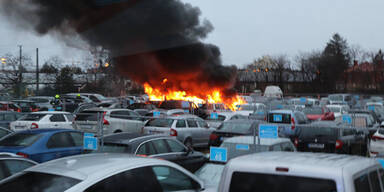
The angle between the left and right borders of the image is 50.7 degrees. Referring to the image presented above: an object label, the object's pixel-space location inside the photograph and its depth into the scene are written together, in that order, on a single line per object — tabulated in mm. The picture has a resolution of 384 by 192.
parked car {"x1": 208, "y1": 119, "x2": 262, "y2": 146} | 13078
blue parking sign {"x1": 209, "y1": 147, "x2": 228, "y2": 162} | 7850
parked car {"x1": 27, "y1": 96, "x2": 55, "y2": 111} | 31766
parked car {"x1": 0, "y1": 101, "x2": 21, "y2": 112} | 25186
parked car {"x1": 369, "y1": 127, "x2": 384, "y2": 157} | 11820
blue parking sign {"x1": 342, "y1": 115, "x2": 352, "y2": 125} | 14167
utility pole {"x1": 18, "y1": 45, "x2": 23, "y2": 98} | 39662
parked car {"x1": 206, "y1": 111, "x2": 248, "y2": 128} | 19264
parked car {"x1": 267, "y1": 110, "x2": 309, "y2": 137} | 18062
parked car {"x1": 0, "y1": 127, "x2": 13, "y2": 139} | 13117
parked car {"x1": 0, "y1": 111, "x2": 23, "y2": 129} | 18016
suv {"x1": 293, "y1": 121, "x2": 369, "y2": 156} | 11703
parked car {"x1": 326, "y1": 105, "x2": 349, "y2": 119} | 26100
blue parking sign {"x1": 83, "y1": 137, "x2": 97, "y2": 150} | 8812
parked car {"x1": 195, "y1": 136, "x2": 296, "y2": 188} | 9048
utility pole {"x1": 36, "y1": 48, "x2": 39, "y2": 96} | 43431
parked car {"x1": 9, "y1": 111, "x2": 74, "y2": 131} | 16109
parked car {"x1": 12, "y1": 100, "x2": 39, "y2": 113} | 28303
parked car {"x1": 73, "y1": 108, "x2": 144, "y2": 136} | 15492
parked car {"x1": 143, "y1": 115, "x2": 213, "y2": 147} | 14406
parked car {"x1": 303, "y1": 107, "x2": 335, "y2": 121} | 22359
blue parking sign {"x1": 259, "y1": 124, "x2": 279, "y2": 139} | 7844
